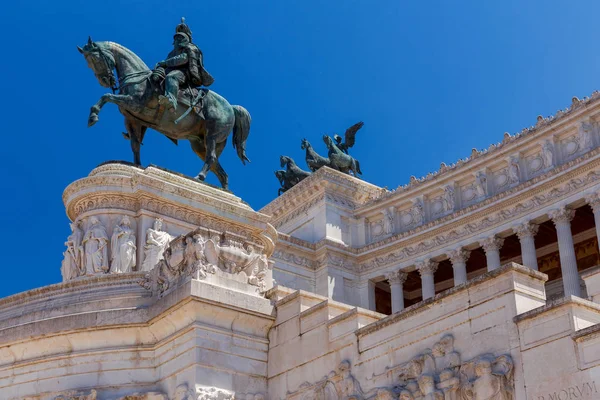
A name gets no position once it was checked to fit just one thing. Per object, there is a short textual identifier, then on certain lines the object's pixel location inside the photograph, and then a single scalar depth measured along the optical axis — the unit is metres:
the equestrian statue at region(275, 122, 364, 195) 58.94
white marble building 15.81
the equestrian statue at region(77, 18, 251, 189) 29.92
